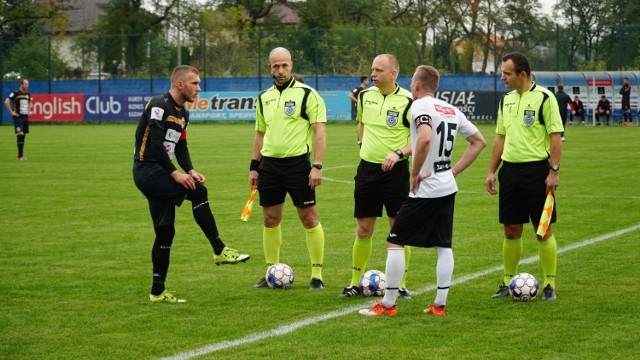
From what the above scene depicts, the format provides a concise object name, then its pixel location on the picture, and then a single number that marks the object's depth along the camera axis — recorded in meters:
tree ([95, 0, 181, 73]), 70.81
